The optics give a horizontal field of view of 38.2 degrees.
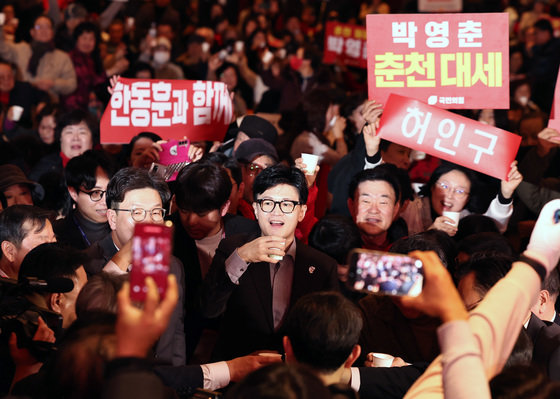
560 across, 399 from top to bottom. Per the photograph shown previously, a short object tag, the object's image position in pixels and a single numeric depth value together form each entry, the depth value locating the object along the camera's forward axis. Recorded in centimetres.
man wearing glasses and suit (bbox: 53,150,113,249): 485
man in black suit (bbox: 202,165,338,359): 378
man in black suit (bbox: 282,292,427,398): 274
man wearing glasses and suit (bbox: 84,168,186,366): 403
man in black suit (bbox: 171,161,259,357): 459
